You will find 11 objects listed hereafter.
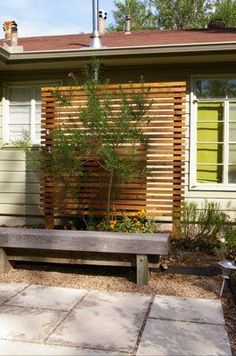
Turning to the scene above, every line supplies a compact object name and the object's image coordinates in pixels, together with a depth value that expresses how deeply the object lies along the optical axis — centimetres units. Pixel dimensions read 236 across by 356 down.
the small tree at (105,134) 639
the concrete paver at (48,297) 469
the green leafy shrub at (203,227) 708
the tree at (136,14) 3594
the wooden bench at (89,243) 529
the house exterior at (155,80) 769
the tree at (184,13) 3475
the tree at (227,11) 3319
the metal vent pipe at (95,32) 854
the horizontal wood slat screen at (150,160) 728
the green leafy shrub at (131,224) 687
